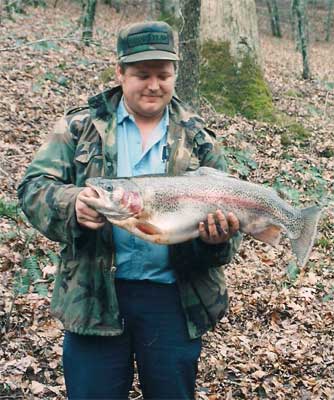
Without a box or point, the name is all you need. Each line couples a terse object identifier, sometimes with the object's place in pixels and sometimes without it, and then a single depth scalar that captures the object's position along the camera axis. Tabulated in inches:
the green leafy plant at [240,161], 395.5
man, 124.7
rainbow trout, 115.2
